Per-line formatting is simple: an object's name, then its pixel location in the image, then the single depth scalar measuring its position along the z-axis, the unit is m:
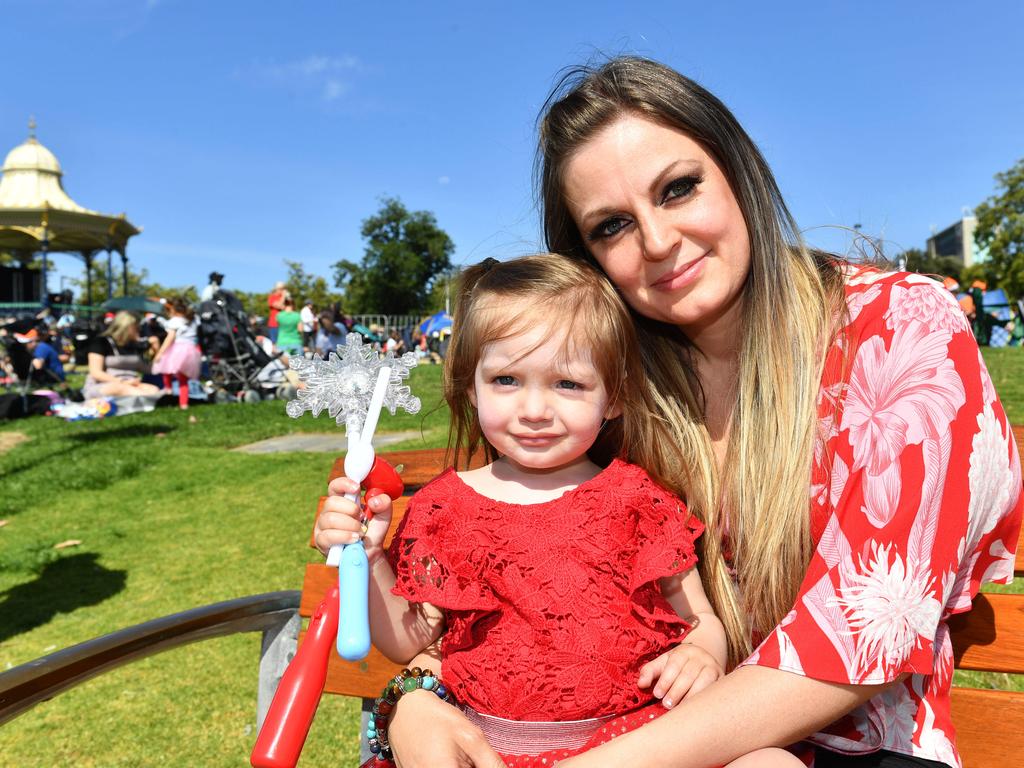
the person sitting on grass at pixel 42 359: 14.16
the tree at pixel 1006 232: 36.69
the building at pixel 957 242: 83.59
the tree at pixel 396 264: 58.16
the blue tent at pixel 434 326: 26.97
